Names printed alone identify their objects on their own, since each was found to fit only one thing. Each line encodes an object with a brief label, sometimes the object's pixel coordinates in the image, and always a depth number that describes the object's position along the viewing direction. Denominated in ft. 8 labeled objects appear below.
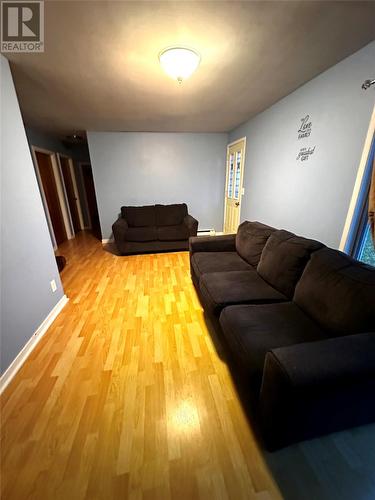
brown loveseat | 12.22
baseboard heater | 16.25
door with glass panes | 12.44
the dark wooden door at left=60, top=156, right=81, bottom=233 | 16.87
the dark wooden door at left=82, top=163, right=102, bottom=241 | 19.29
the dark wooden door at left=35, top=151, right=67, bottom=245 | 13.66
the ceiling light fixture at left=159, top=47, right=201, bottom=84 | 4.84
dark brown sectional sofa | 2.71
